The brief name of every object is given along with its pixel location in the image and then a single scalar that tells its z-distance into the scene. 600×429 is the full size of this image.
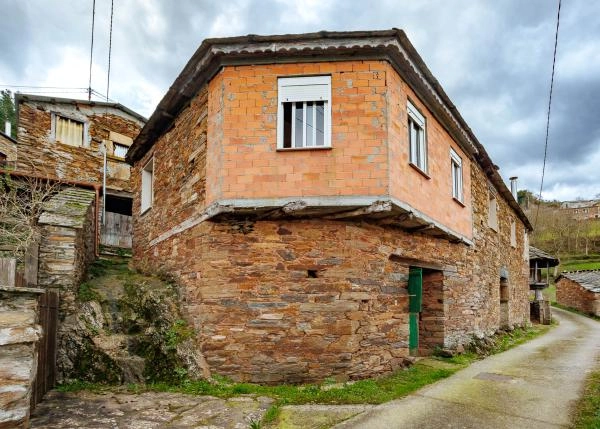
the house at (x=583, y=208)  55.14
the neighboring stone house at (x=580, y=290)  23.98
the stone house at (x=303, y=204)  6.46
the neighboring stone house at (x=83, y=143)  14.88
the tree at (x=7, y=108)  30.33
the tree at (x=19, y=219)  6.91
